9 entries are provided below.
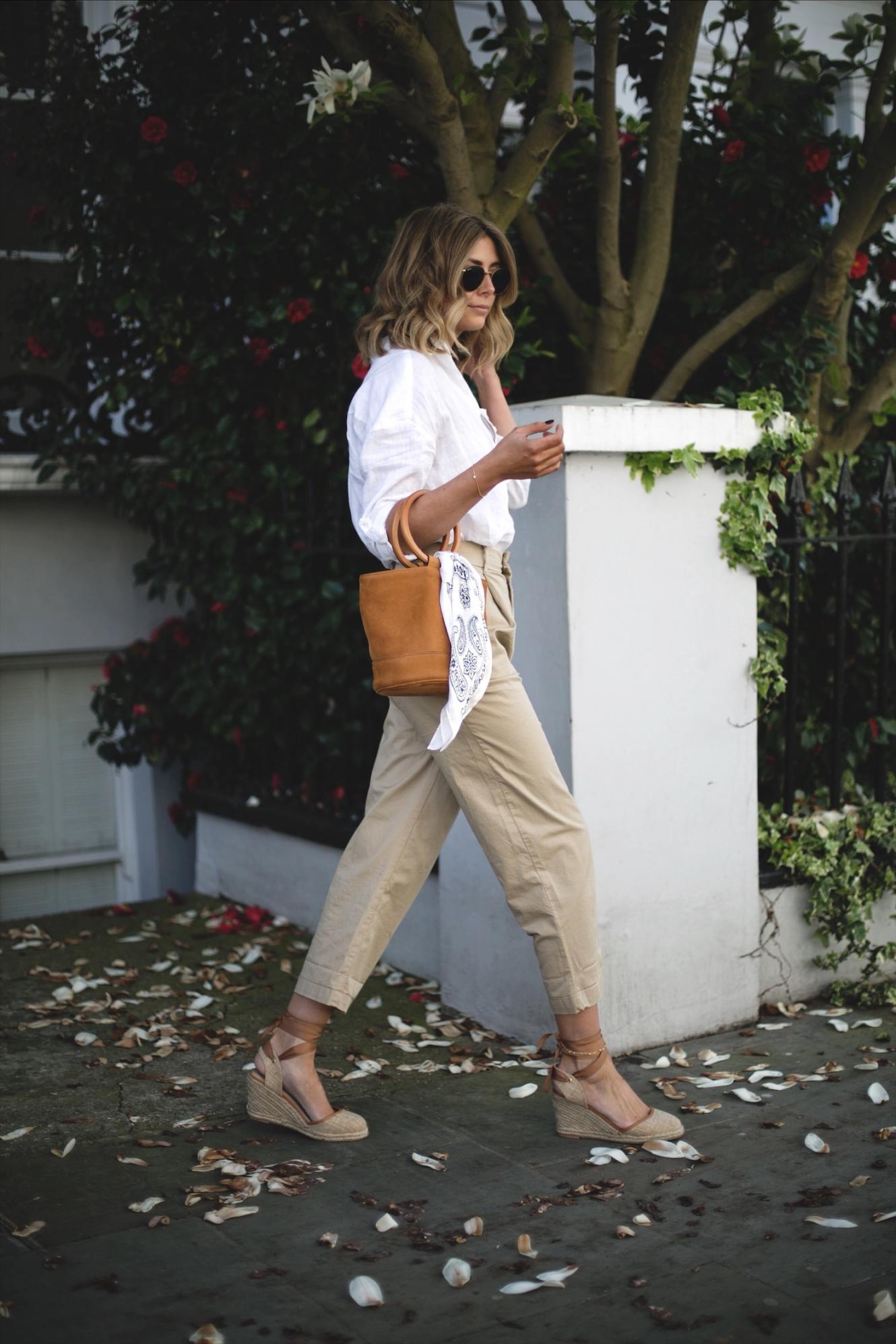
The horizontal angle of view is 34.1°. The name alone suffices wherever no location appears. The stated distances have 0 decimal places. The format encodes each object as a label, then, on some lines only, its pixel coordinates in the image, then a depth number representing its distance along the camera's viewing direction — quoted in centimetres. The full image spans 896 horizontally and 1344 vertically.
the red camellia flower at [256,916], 520
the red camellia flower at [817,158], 493
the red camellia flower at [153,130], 495
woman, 305
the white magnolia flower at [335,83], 409
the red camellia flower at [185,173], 496
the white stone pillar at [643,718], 365
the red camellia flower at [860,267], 500
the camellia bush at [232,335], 494
